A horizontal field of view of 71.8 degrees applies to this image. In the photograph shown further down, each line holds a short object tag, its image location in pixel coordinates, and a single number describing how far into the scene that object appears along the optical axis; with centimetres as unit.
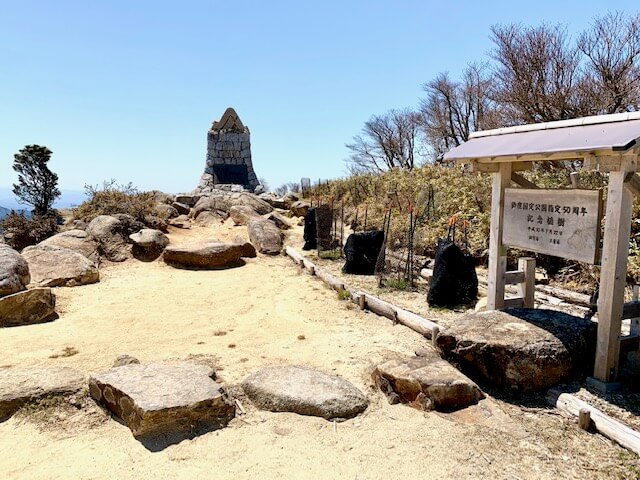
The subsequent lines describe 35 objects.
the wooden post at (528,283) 488
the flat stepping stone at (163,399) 321
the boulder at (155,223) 1166
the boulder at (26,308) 572
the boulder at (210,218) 1377
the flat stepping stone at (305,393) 352
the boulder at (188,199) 1617
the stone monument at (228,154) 2170
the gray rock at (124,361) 423
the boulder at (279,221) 1365
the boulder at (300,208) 1557
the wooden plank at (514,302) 498
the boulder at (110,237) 982
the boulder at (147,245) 990
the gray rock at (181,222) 1308
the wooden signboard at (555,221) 373
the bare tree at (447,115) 2400
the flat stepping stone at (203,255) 934
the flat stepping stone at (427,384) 356
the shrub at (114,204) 1181
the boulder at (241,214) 1335
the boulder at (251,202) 1512
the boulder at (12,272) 613
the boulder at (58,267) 754
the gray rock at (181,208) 1516
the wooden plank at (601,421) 292
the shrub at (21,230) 1034
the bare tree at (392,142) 3055
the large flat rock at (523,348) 373
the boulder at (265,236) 1085
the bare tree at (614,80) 1134
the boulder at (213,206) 1437
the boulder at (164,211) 1281
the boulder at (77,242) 930
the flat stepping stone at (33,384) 356
